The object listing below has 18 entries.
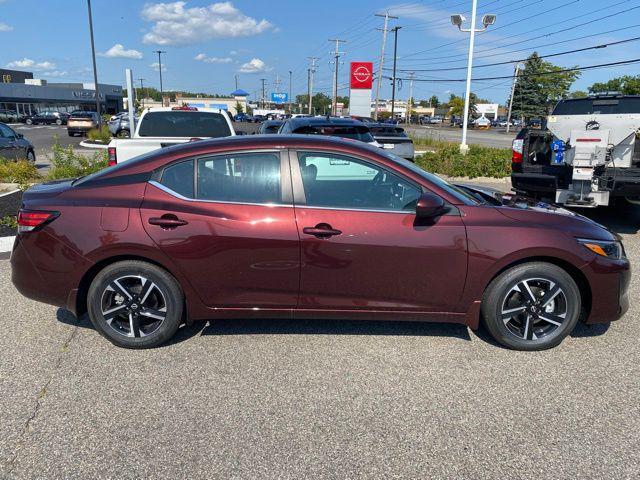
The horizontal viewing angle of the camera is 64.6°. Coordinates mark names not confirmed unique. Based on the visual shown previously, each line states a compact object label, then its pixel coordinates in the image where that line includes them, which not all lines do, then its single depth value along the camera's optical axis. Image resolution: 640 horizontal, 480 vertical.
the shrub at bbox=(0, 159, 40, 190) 11.41
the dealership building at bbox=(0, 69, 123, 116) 72.12
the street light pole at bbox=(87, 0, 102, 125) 30.71
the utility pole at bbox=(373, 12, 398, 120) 51.47
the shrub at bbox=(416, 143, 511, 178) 13.74
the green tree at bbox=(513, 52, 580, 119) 84.75
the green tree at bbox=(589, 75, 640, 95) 81.62
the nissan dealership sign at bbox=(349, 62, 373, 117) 31.00
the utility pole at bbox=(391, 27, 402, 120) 56.69
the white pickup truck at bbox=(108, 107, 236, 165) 8.84
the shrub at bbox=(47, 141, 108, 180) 10.41
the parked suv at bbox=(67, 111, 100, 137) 35.50
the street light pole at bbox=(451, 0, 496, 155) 19.07
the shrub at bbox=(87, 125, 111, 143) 26.73
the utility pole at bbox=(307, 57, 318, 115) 88.81
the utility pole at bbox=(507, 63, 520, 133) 80.59
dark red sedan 3.72
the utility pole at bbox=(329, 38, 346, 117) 69.50
